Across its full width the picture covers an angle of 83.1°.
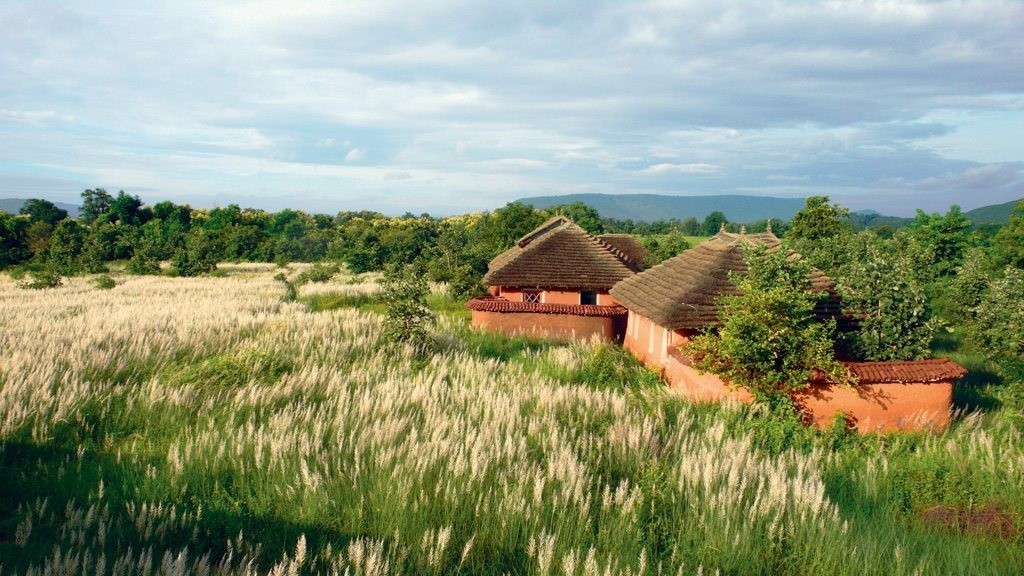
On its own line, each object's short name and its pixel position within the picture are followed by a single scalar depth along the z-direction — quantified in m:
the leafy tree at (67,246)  44.30
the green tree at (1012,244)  33.50
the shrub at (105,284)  29.94
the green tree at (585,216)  80.19
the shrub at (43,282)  30.14
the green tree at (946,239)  41.62
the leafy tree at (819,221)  53.00
